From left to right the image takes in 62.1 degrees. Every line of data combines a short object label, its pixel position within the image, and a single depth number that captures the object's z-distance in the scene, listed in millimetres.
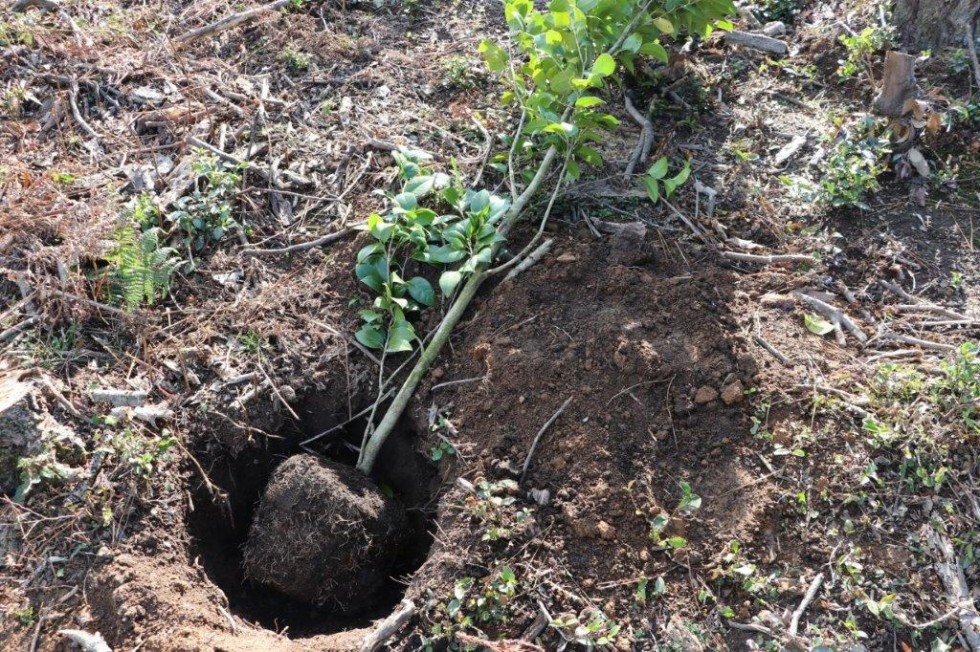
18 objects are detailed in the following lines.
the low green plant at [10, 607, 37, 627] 2807
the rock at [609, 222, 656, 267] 3293
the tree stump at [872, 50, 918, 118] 3570
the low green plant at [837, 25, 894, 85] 3867
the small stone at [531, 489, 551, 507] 2857
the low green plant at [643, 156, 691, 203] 3398
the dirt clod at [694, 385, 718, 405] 2941
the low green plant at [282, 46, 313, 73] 4336
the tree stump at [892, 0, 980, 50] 3801
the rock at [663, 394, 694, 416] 2936
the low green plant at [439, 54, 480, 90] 4137
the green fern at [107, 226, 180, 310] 3432
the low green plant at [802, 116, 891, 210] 3480
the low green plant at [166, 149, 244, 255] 3682
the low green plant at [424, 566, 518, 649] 2676
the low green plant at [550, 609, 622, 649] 2580
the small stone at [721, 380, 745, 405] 2931
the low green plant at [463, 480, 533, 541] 2797
